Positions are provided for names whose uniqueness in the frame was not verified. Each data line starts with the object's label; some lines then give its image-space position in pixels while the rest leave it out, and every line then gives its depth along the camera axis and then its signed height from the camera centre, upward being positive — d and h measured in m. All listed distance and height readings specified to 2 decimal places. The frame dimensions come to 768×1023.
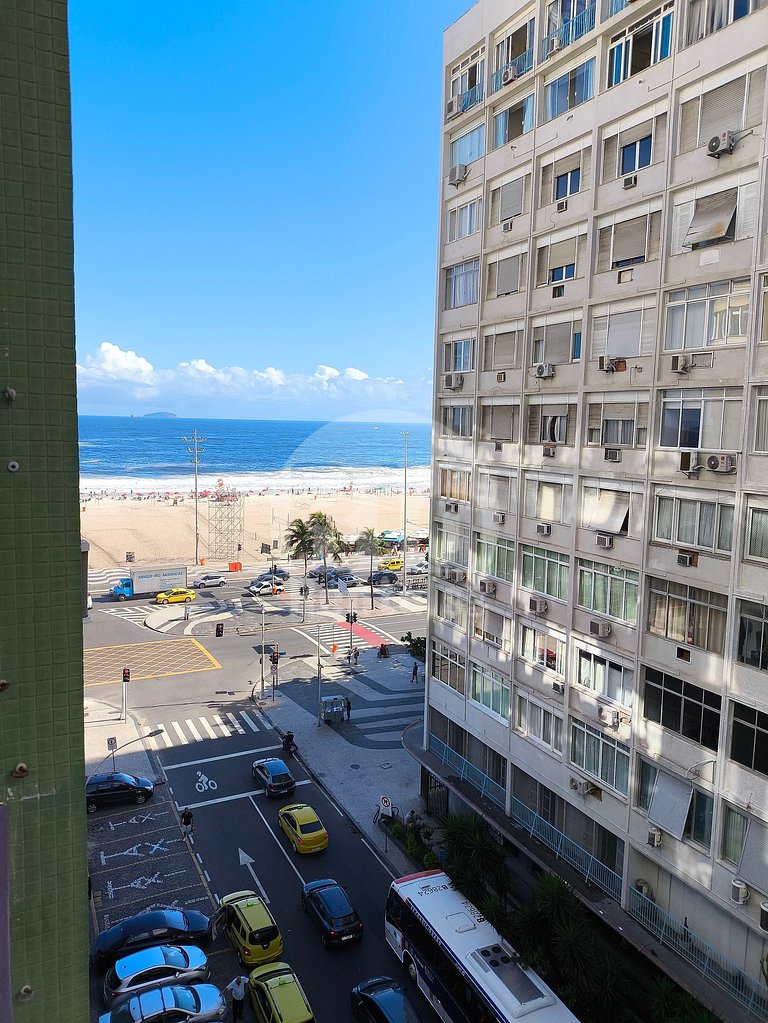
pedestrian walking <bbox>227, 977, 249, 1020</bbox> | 16.34 -12.94
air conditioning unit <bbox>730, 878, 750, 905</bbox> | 13.65 -8.54
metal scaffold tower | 74.38 -10.93
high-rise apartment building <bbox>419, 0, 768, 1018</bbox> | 14.00 -0.31
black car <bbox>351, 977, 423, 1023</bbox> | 15.70 -12.72
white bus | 14.43 -11.41
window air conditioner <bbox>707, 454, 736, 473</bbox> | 14.01 -0.42
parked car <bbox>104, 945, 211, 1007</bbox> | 16.55 -12.75
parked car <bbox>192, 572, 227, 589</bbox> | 60.27 -12.71
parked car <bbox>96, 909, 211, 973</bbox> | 17.97 -12.88
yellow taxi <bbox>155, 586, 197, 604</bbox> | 54.62 -12.72
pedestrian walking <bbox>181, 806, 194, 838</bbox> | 23.97 -13.11
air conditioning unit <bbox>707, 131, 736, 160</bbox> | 13.93 +5.79
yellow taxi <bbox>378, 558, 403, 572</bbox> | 67.31 -12.24
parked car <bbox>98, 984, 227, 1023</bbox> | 15.45 -12.64
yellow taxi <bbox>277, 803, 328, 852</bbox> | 23.27 -13.00
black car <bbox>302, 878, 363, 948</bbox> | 18.80 -12.85
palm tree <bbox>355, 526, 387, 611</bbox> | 63.21 -9.90
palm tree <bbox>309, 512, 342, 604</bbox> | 55.44 -7.93
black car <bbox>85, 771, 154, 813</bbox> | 25.73 -13.08
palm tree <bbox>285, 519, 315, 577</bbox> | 55.47 -8.26
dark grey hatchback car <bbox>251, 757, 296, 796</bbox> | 26.81 -13.08
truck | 54.62 -11.79
